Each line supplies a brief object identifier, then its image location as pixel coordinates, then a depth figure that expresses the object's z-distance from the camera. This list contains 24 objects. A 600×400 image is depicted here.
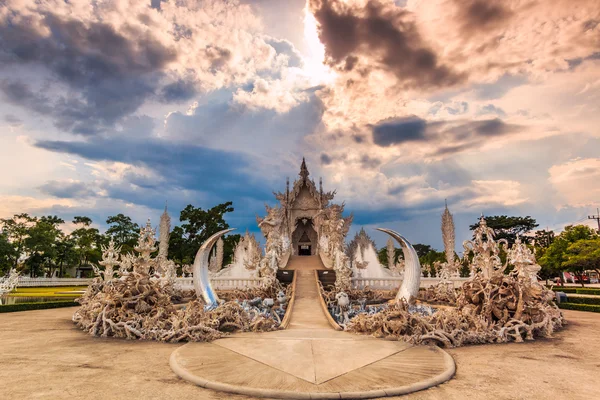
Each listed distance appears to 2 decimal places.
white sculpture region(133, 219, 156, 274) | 9.56
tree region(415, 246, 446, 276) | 57.92
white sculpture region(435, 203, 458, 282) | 36.09
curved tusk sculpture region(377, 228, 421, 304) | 11.92
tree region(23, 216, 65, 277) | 37.16
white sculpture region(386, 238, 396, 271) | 34.56
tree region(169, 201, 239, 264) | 46.34
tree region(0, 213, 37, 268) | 38.38
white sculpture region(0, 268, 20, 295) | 17.39
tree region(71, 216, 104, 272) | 46.25
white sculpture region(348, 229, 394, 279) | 28.53
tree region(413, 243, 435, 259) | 91.25
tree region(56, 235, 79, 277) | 42.06
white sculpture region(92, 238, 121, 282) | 12.55
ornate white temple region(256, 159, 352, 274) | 26.28
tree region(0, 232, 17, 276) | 33.56
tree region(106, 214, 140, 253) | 52.44
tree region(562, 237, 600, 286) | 24.42
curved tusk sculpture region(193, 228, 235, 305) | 12.40
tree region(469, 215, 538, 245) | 50.69
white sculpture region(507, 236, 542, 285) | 9.00
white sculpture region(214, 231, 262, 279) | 28.31
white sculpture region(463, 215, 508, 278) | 9.81
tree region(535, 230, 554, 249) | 52.26
